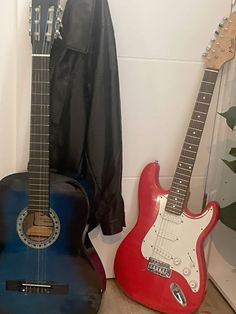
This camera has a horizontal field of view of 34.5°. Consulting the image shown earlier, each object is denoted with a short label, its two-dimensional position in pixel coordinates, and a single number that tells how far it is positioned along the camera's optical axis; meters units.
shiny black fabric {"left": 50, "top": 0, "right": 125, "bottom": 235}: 1.36
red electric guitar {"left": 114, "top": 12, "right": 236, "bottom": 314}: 1.47
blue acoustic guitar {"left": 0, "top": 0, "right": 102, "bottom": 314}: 1.35
